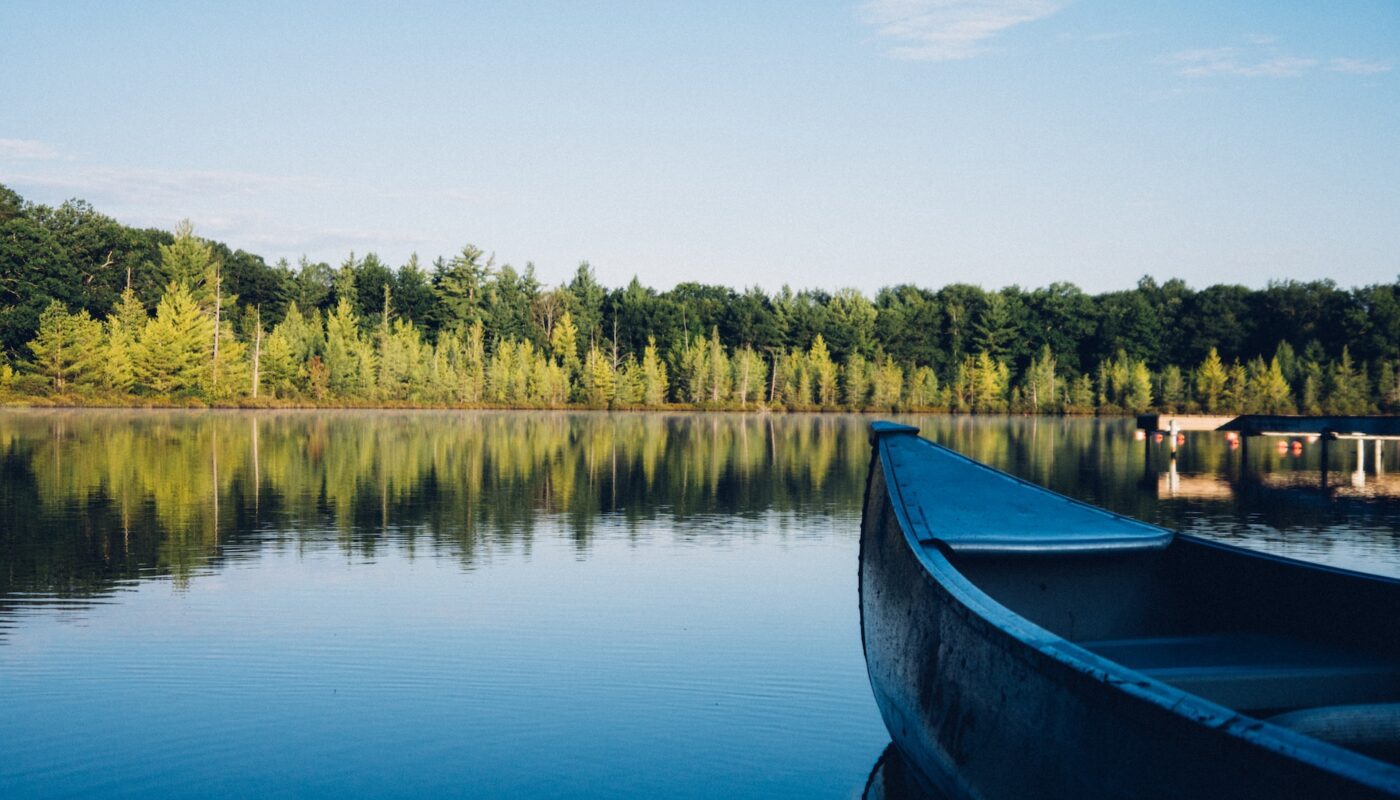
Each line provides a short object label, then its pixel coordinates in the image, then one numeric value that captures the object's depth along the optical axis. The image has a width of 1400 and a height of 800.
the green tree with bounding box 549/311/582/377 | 100.62
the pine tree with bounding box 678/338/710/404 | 96.50
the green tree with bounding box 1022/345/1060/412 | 96.81
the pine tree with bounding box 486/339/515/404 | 90.94
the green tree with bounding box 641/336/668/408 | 95.25
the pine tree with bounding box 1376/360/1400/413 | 89.50
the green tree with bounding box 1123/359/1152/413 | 93.50
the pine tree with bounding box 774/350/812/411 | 96.44
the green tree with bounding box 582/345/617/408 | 94.75
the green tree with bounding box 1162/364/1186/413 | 93.44
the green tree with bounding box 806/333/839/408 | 96.69
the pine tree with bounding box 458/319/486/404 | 90.44
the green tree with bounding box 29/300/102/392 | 73.88
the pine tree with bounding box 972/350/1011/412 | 98.44
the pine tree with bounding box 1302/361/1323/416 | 89.31
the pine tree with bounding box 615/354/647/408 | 95.38
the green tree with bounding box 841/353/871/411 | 96.25
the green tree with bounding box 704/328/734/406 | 96.12
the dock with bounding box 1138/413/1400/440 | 30.30
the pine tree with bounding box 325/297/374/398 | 85.94
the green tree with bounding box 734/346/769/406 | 96.69
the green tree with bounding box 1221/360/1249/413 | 89.50
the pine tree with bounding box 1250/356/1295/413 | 89.19
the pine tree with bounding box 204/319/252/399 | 79.38
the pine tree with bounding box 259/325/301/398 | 84.88
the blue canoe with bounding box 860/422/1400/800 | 3.79
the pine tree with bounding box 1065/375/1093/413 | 95.88
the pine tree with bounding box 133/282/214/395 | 76.31
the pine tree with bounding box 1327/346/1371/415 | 88.12
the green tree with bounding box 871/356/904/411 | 95.81
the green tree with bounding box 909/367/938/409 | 97.00
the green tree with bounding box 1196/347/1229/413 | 90.62
